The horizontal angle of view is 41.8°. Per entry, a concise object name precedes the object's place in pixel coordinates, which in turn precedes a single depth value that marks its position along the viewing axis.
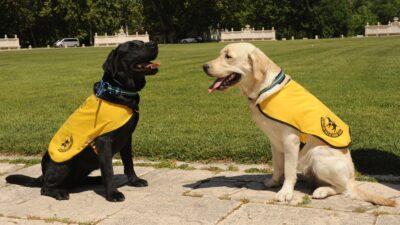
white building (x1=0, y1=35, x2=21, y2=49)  68.12
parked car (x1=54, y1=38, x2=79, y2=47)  74.12
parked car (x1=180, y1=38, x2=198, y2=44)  85.62
